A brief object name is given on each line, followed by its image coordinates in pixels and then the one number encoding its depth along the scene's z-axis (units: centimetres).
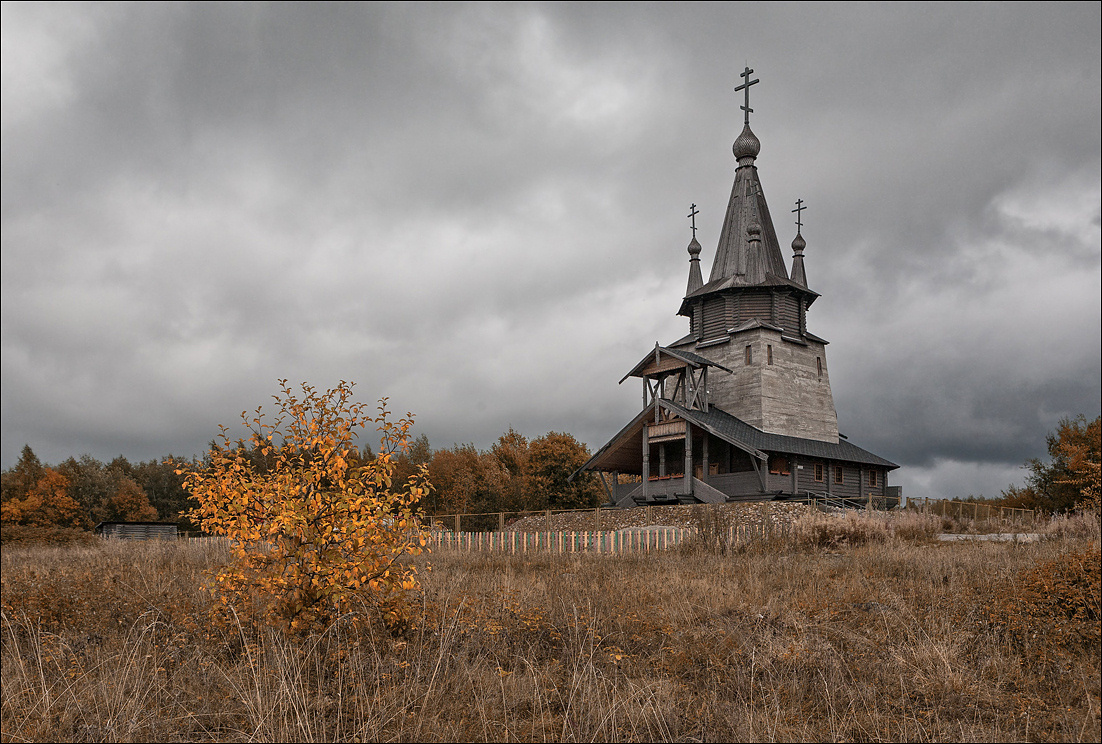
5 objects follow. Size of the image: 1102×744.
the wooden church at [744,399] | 3459
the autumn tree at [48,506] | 5612
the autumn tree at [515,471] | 4879
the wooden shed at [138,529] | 4172
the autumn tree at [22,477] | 6456
